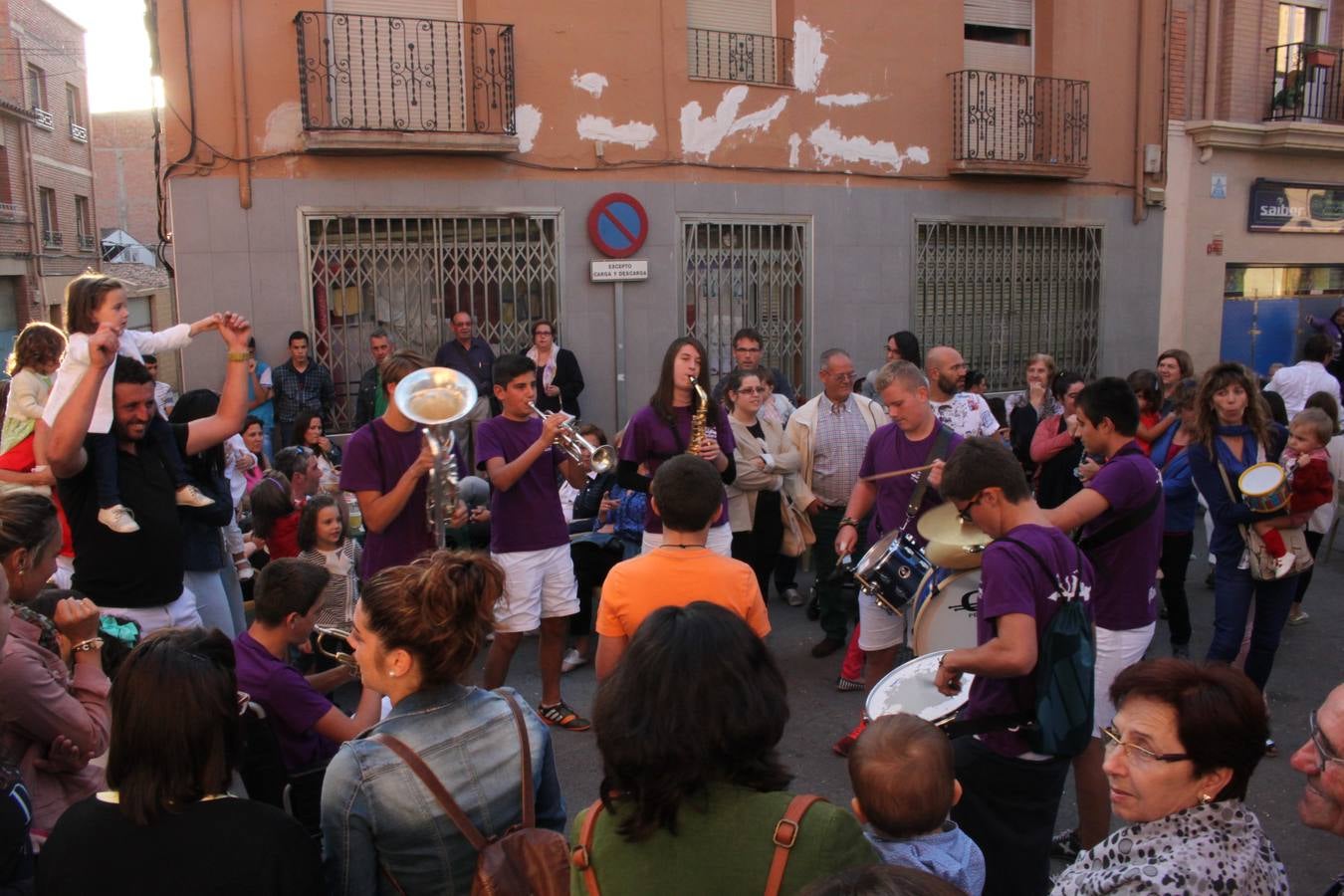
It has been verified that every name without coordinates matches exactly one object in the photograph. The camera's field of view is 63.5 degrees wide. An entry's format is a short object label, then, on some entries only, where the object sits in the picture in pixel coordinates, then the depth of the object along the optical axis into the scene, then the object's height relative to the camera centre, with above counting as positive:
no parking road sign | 10.78 +0.86
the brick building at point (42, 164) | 24.09 +3.66
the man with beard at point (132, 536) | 4.00 -0.79
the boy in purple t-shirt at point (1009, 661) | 3.06 -0.99
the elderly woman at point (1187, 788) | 2.08 -0.95
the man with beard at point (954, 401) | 6.34 -0.54
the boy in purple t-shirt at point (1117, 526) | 4.04 -0.82
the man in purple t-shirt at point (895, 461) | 5.21 -0.73
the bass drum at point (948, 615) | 4.36 -1.22
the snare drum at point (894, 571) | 4.86 -1.17
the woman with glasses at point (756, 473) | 6.55 -0.97
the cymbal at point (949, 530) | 4.33 -0.90
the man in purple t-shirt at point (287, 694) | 3.25 -1.13
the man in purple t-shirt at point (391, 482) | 4.43 -0.68
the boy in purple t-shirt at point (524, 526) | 5.08 -1.00
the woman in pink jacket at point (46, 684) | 2.59 -0.90
